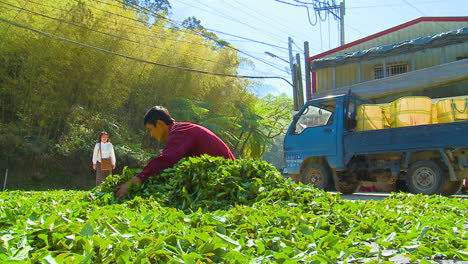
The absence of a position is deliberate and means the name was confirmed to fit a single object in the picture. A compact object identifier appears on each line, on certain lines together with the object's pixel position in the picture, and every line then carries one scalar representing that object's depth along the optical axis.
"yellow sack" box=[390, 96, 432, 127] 6.87
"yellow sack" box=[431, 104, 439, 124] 6.96
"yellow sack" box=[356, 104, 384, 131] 7.39
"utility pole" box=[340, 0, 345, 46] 19.55
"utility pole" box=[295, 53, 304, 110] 16.09
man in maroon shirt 3.45
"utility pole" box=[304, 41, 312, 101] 15.58
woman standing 8.48
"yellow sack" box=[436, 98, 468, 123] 6.48
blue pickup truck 6.42
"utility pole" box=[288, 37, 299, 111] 16.26
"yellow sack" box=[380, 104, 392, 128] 7.49
